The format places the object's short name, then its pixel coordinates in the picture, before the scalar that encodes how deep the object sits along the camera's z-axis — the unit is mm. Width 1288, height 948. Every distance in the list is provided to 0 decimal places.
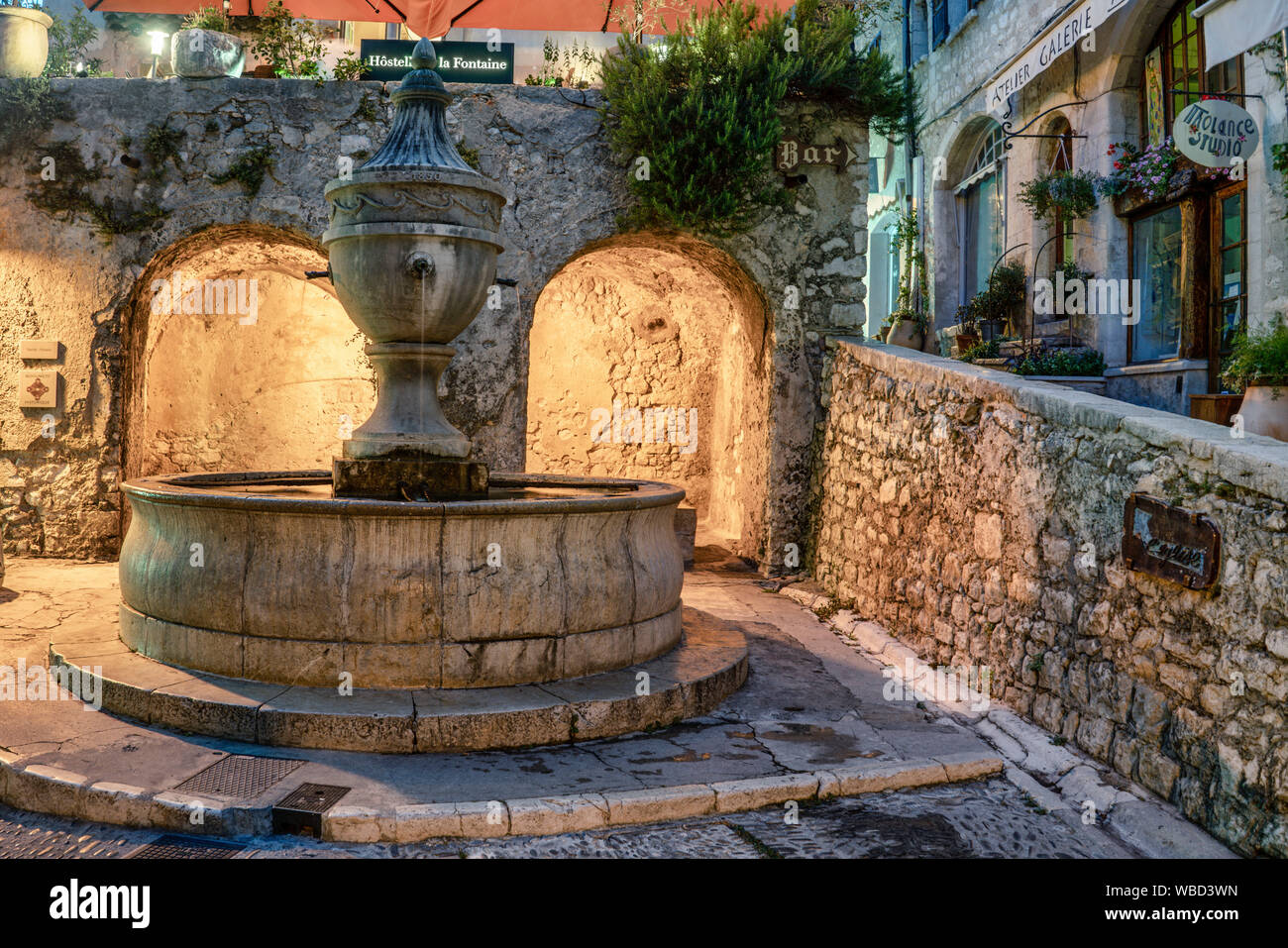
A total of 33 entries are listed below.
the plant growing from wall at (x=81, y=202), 7641
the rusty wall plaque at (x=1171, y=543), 3051
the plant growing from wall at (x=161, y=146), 7612
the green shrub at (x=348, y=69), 7773
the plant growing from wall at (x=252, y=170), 7605
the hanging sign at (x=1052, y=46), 8633
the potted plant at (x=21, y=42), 7617
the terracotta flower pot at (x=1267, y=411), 4594
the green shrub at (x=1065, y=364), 8641
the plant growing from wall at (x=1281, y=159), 7066
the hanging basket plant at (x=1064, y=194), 9672
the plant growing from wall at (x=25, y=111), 7598
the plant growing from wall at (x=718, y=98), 7387
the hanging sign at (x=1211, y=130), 6973
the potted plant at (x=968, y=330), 10852
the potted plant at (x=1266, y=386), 4586
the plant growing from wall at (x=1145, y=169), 8617
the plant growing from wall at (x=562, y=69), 8148
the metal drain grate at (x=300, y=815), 2916
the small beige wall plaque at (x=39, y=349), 7684
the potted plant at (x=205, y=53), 7660
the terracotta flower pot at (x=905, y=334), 13125
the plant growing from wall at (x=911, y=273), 13641
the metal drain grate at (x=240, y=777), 3072
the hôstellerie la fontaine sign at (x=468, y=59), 9766
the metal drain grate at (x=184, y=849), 2754
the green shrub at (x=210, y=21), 7938
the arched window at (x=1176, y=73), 8336
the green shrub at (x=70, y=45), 7957
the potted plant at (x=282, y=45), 8086
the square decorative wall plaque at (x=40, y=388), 7703
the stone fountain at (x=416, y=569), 3822
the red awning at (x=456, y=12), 9602
